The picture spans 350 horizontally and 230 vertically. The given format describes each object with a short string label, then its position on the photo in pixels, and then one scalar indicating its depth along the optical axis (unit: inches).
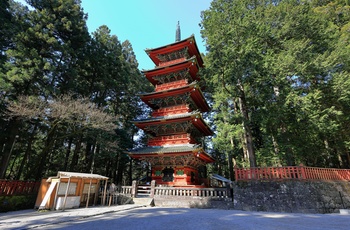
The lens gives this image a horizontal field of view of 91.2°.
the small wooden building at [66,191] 332.8
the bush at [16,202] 323.3
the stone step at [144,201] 400.8
